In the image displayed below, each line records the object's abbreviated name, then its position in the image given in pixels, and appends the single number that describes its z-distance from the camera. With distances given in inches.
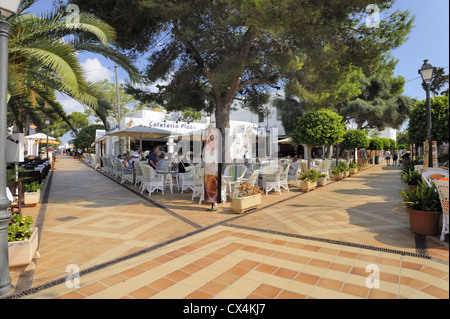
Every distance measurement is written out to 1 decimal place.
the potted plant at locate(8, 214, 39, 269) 116.6
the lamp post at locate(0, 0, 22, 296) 97.0
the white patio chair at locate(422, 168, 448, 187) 193.0
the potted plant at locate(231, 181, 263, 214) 217.9
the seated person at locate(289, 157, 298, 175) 391.5
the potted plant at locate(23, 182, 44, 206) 241.6
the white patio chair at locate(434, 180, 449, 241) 132.4
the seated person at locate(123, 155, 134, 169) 418.6
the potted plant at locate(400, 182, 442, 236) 151.1
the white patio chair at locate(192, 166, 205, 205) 254.3
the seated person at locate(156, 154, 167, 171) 332.4
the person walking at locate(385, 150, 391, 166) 941.2
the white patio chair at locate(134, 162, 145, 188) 334.2
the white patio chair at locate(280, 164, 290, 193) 322.3
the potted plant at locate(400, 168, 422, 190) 257.6
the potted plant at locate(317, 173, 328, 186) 385.1
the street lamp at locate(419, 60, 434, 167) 223.5
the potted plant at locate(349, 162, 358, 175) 557.3
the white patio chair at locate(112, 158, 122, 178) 430.4
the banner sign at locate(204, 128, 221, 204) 229.9
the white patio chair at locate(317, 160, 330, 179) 417.4
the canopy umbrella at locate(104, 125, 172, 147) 412.6
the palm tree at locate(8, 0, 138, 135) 182.7
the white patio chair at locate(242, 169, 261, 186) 268.1
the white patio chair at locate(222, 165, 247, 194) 283.5
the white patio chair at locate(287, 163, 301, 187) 386.4
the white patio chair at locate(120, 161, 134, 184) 404.5
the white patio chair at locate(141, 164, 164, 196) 303.0
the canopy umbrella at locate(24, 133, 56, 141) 688.5
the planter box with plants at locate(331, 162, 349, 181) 469.0
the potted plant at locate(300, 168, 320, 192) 336.2
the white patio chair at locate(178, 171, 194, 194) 323.5
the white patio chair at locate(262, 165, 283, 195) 311.4
